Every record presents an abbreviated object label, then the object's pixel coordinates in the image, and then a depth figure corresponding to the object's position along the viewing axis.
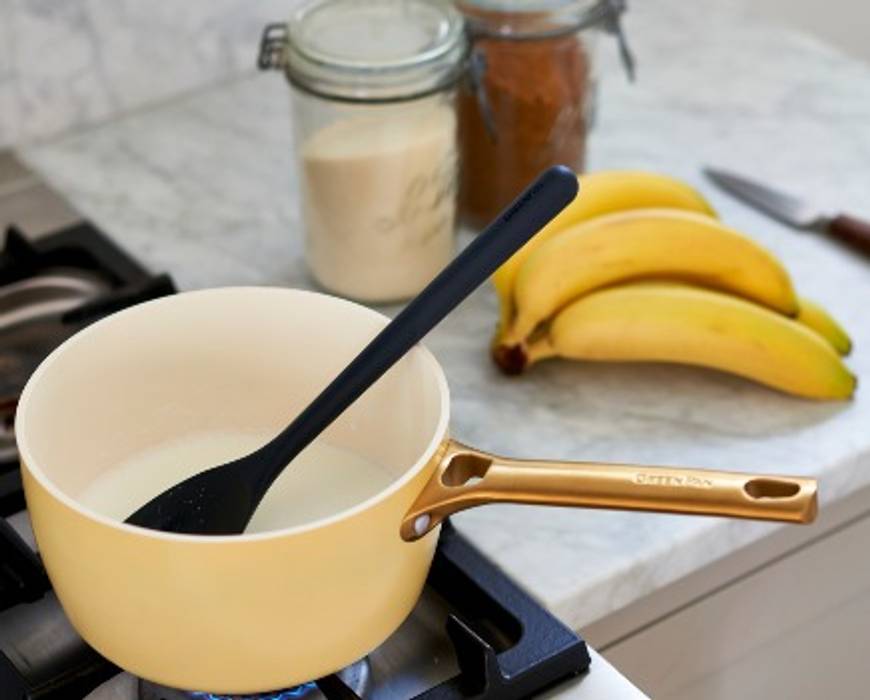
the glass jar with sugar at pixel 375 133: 1.57
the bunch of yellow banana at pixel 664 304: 1.54
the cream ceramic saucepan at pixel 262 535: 1.21
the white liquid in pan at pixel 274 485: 1.30
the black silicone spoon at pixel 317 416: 1.26
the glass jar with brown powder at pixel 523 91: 1.63
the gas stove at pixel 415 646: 1.30
